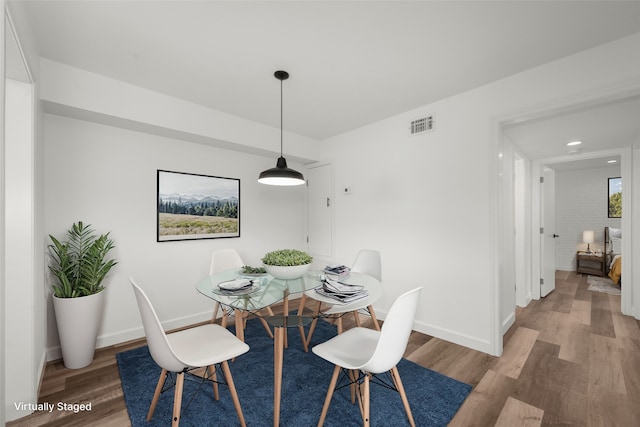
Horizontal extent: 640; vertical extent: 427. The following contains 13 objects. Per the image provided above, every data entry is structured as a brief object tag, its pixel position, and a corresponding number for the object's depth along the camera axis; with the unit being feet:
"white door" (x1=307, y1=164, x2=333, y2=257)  13.79
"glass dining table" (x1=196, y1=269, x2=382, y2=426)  5.49
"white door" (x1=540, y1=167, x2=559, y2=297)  14.10
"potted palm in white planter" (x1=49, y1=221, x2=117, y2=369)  7.45
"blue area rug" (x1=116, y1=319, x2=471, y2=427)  5.72
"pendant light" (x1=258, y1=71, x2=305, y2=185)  7.57
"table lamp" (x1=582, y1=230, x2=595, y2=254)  19.14
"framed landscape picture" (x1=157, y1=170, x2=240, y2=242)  10.19
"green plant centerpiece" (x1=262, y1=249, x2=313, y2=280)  6.78
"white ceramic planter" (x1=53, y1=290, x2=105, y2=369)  7.39
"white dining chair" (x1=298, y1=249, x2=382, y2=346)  8.70
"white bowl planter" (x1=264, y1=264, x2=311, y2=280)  6.75
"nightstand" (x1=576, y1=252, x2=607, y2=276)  18.42
